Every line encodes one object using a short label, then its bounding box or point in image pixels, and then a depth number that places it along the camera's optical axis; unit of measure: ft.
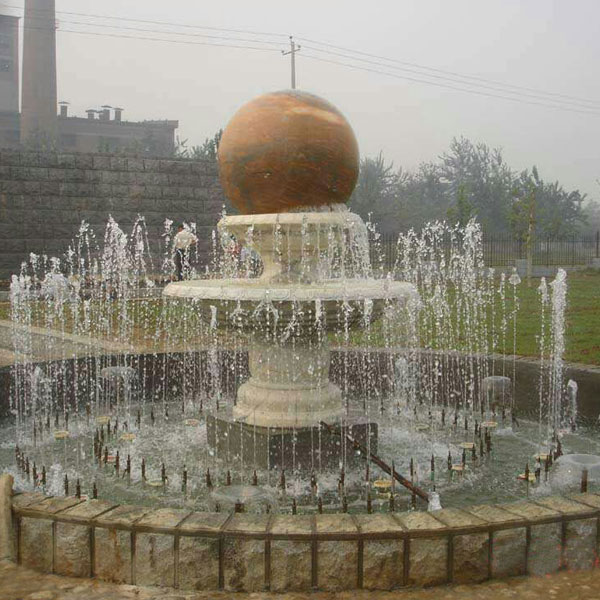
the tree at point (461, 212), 109.50
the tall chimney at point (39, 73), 166.71
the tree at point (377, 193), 163.58
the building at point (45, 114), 167.32
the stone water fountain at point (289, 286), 18.11
